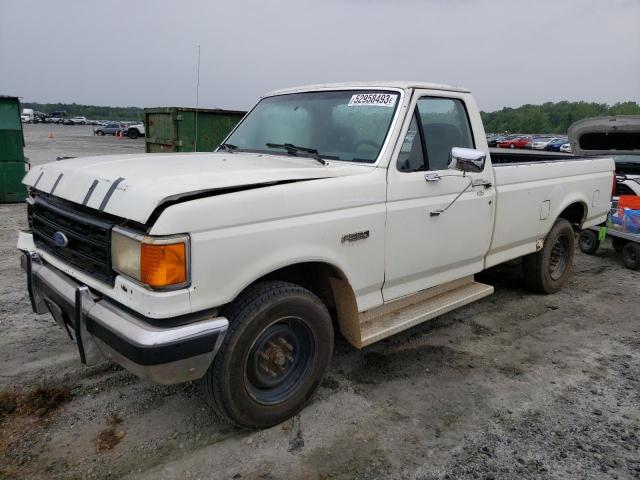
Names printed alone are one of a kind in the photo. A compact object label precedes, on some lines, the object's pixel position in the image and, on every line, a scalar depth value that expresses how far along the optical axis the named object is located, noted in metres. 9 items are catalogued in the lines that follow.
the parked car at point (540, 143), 40.12
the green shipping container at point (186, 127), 9.49
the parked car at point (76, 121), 74.12
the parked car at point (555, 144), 36.64
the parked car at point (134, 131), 44.22
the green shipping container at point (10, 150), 9.80
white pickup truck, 2.43
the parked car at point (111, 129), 47.29
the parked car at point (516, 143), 42.80
